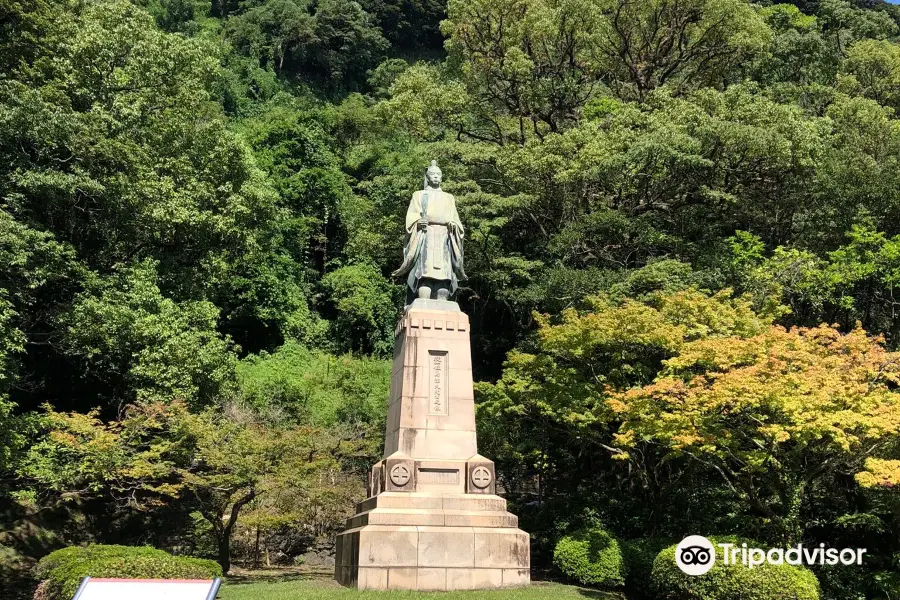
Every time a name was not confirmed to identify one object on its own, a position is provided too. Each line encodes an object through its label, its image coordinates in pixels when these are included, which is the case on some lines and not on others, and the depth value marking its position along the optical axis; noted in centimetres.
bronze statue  1457
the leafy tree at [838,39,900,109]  2828
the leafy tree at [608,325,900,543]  1188
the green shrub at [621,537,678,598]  1398
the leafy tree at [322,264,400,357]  2956
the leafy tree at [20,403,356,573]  1545
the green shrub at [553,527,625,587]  1383
